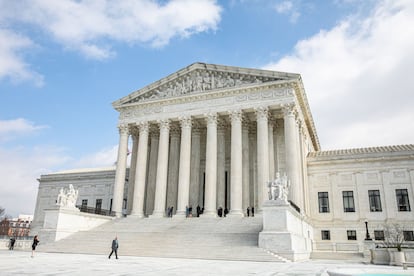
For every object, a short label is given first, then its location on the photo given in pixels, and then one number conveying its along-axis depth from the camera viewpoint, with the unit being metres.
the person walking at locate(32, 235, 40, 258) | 21.02
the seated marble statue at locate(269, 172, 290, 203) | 24.23
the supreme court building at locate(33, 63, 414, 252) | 33.50
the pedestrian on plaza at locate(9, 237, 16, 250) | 27.45
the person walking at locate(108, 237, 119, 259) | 20.08
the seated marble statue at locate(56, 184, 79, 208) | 30.53
